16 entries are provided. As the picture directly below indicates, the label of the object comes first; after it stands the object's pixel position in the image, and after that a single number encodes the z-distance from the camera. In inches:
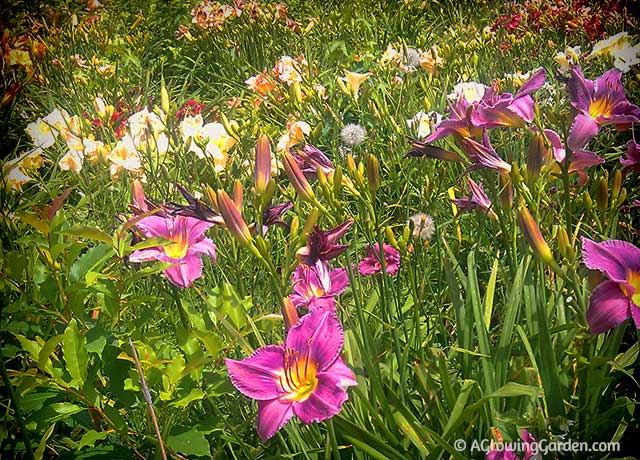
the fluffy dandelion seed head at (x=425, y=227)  53.0
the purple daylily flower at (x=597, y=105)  42.3
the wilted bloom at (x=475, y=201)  47.5
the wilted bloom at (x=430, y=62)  101.3
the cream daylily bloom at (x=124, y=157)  69.3
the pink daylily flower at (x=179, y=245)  42.4
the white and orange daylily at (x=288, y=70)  104.7
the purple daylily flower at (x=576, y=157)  44.5
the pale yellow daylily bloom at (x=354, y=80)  83.8
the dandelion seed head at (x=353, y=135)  73.9
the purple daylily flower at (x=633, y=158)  48.0
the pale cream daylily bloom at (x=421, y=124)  77.2
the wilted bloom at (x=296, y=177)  41.1
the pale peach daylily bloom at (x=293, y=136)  69.5
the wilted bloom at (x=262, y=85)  106.8
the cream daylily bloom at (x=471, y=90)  77.8
